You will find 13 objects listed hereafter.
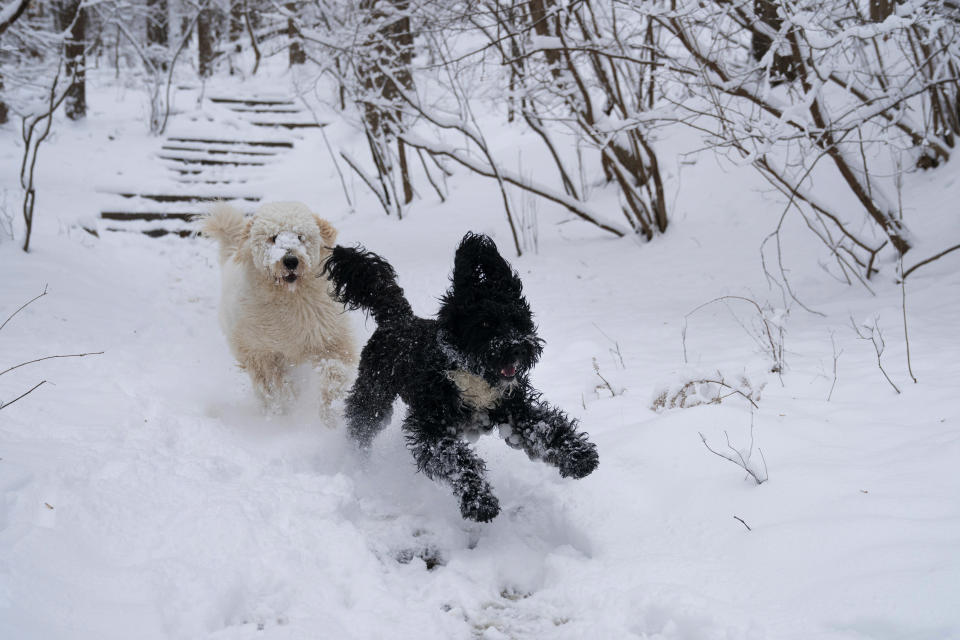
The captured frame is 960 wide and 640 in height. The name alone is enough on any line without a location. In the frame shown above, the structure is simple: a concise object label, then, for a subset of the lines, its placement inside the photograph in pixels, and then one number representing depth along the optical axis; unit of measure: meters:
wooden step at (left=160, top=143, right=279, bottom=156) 13.06
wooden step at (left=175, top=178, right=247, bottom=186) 11.54
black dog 2.89
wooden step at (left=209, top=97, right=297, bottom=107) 16.53
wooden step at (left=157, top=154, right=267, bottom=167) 12.52
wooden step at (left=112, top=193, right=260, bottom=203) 10.57
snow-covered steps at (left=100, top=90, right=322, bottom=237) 9.89
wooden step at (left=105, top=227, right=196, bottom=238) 9.39
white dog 4.39
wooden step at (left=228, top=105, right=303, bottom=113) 16.20
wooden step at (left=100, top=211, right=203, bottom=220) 9.68
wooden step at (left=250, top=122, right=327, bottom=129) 15.45
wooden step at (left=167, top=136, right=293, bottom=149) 13.55
